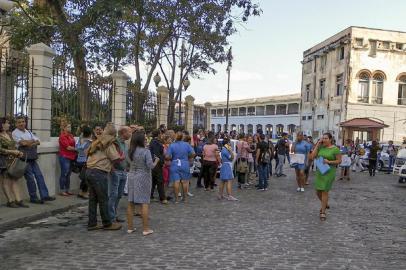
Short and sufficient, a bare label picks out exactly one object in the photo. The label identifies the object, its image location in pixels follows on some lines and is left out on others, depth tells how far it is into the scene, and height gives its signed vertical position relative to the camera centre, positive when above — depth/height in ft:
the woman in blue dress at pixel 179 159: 35.60 -2.72
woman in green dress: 30.68 -2.89
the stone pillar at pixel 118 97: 47.34 +2.34
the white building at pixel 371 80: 119.03 +12.71
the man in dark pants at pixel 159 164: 35.35 -3.12
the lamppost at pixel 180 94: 80.89 +5.31
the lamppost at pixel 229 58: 85.03 +12.01
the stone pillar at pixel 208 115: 94.17 +1.79
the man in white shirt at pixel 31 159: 29.96 -2.67
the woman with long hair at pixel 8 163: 28.27 -2.80
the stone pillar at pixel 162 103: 65.47 +2.65
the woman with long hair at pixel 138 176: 24.63 -2.86
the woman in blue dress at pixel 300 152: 45.96 -2.43
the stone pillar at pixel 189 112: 82.94 +1.92
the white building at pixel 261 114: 193.96 +5.40
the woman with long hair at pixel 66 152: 34.73 -2.46
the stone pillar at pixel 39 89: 34.81 +2.09
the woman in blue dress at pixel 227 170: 38.17 -3.67
